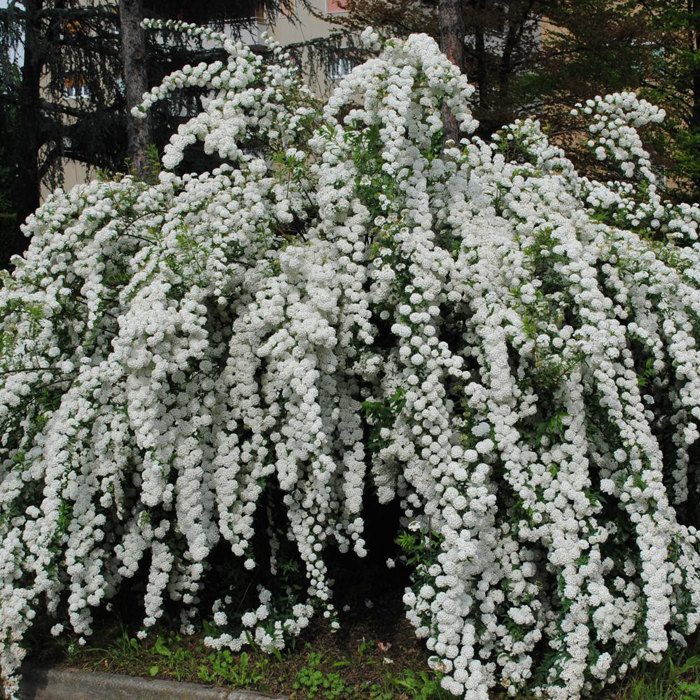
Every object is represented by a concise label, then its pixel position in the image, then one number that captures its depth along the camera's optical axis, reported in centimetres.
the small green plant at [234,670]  348
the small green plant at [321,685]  338
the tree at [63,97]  1125
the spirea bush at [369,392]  310
